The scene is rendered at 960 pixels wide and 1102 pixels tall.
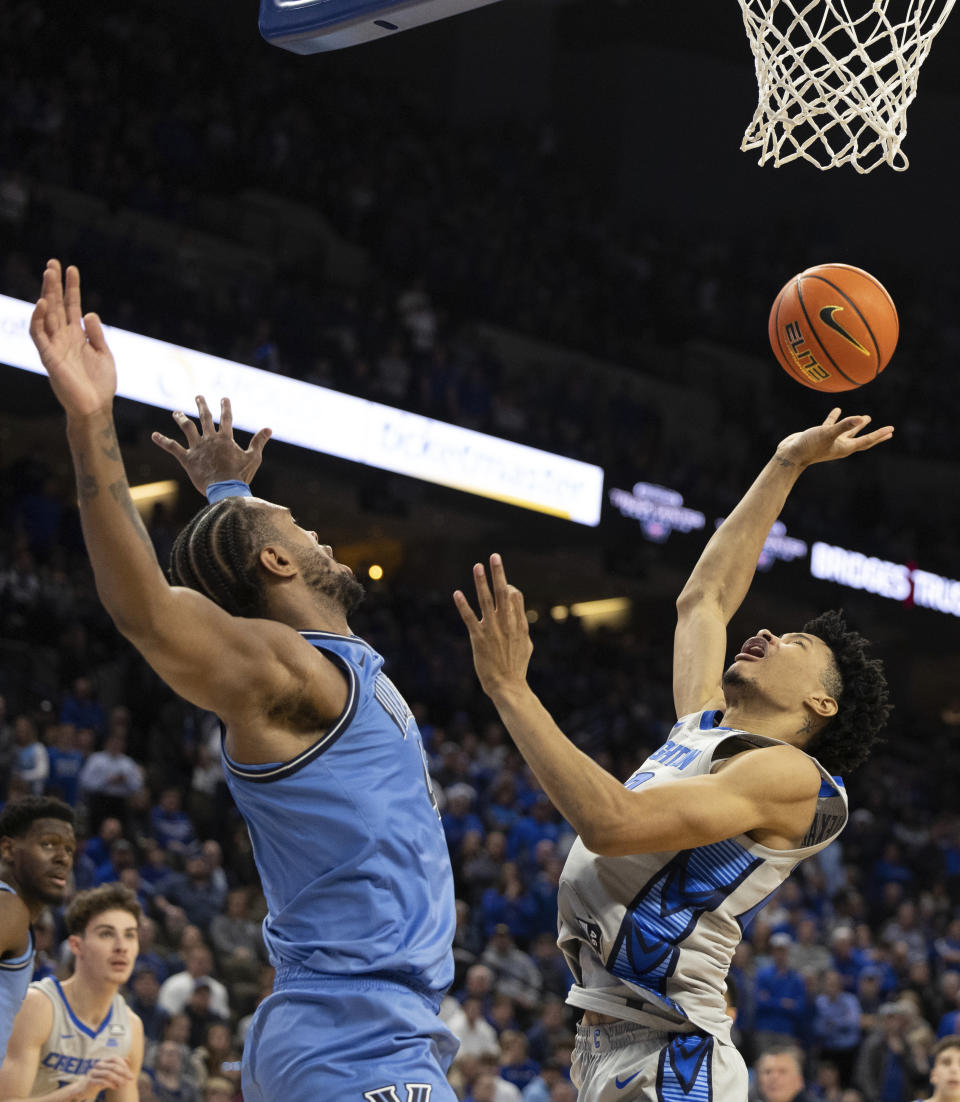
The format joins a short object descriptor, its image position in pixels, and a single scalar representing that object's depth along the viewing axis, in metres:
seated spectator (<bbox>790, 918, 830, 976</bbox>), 11.53
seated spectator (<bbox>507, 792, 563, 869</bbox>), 11.87
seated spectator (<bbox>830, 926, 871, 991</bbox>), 11.87
